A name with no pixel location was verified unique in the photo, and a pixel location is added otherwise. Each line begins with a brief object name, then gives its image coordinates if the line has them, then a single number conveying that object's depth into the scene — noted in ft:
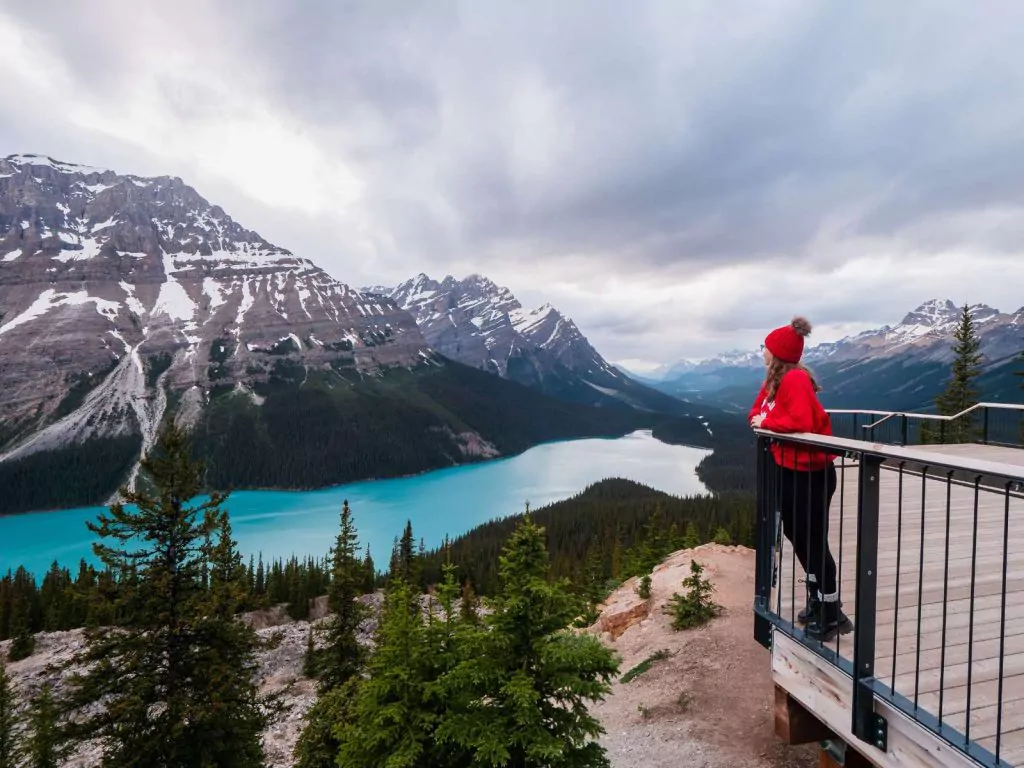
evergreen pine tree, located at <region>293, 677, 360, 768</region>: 44.19
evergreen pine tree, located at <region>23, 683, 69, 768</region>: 64.49
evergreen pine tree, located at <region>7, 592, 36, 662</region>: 137.18
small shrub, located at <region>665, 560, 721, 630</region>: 40.96
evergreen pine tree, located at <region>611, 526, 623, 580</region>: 150.71
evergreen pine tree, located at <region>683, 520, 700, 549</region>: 86.72
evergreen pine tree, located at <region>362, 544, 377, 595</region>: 181.18
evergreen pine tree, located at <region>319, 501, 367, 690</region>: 73.82
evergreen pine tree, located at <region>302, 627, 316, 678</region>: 112.49
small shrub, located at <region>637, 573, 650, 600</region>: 52.60
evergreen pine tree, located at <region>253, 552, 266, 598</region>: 189.67
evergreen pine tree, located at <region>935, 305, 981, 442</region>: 105.70
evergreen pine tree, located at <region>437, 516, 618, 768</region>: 21.84
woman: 14.44
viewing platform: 10.89
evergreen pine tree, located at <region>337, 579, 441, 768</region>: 24.00
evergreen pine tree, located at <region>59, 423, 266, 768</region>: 35.60
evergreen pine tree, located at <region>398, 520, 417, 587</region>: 150.00
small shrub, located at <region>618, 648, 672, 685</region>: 36.86
